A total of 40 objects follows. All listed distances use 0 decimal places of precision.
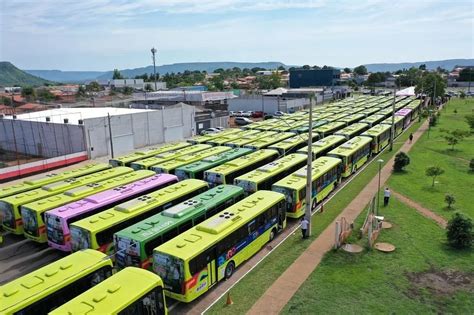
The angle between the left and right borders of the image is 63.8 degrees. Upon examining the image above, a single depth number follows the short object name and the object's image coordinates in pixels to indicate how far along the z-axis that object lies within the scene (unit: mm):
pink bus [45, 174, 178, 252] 21031
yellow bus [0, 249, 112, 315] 13305
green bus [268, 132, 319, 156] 37466
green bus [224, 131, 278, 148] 40812
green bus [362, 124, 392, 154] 43597
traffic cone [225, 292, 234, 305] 16169
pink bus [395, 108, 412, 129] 62400
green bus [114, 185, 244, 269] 17703
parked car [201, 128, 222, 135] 61000
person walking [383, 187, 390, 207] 27281
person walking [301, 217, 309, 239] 22359
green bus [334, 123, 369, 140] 44291
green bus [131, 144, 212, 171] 33156
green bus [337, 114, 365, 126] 55481
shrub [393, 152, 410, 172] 35719
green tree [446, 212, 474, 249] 20266
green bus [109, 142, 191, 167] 34594
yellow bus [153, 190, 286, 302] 15938
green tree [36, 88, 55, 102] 108562
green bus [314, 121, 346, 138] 46250
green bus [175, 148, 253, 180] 30047
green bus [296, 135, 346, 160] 35250
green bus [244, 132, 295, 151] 39000
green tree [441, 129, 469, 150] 45750
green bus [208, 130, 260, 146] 42891
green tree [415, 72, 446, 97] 89562
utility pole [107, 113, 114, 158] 45031
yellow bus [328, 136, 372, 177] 34000
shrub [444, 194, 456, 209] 26044
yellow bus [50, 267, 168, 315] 12242
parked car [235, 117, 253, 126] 71688
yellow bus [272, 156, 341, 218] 24969
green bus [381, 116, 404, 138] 54294
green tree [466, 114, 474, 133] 54050
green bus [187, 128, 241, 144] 44338
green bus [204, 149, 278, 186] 28734
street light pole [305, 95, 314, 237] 21609
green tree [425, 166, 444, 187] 31094
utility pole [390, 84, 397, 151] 45769
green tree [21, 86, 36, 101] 113356
